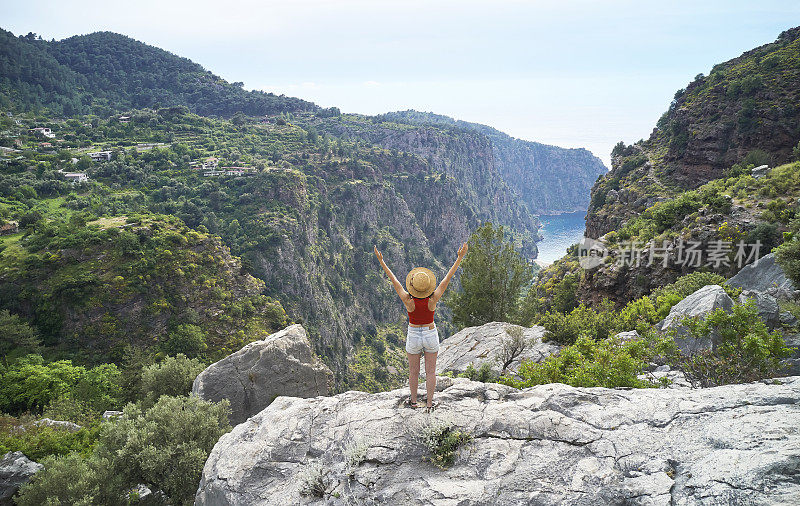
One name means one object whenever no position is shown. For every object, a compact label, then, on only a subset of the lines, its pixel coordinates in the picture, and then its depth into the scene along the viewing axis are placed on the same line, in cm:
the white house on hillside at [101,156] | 8244
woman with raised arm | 802
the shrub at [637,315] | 1639
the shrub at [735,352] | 802
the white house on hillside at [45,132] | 8931
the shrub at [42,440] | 1784
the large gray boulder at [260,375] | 2028
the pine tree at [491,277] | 2414
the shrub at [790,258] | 1387
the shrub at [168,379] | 2467
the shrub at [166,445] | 1315
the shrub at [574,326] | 1719
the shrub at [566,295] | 3169
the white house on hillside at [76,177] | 6738
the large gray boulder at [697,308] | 1132
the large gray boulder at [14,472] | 1602
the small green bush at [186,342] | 4181
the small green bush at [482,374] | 1276
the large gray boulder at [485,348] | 1603
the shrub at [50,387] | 2839
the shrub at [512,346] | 1594
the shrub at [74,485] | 1262
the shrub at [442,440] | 684
